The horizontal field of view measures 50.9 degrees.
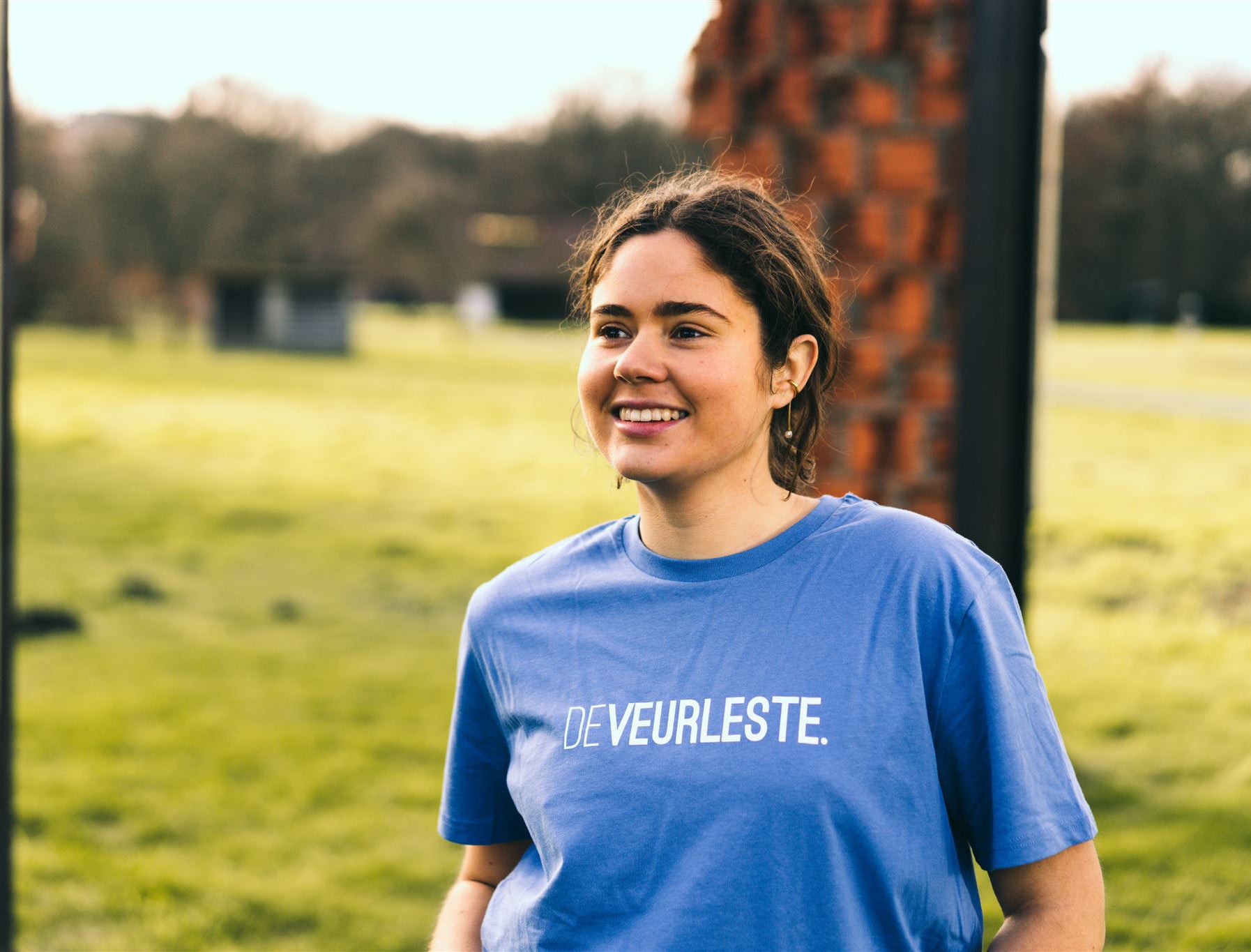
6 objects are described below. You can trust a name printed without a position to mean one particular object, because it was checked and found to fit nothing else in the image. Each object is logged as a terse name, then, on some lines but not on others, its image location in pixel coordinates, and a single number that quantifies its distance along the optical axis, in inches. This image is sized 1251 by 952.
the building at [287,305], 1112.8
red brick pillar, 116.9
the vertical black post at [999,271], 113.3
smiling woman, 53.7
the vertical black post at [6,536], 116.7
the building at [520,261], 2014.0
